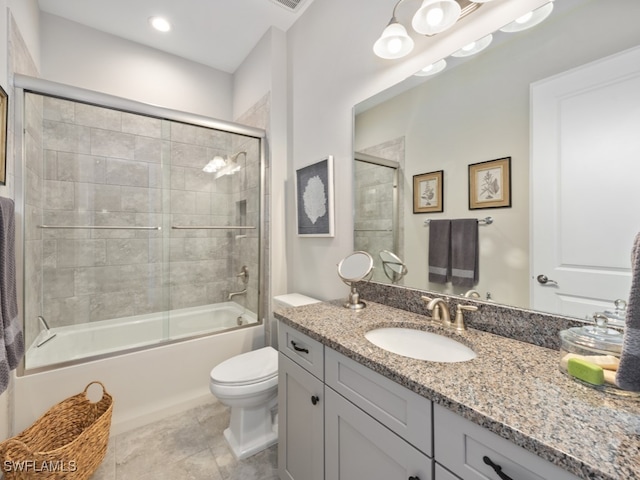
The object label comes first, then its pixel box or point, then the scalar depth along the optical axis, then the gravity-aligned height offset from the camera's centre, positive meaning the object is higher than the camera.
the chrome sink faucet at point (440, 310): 1.11 -0.30
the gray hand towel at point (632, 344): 0.53 -0.21
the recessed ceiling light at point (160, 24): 2.23 +1.77
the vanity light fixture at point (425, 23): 1.12 +0.92
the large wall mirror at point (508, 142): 0.80 +0.39
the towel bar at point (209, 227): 2.54 +0.11
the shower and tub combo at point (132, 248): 1.75 -0.07
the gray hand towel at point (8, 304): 1.15 -0.29
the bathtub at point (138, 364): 1.60 -0.83
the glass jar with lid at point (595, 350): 0.65 -0.30
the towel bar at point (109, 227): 2.27 +0.10
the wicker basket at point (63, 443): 1.17 -0.97
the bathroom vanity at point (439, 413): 0.50 -0.39
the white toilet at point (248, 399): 1.54 -0.91
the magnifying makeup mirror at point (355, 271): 1.44 -0.18
